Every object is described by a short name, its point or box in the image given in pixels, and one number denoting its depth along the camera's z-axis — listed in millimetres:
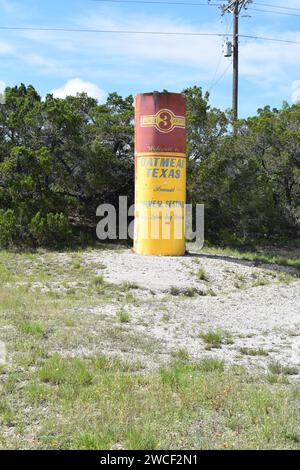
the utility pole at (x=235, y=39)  27828
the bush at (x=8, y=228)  19703
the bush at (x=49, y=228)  19875
